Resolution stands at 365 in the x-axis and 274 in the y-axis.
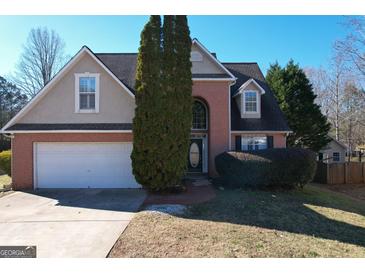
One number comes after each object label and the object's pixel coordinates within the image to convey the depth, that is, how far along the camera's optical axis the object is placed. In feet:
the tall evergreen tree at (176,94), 35.35
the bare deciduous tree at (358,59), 66.69
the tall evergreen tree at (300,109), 69.87
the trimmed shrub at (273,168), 38.22
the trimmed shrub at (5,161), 50.14
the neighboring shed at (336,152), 89.95
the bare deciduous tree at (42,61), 107.73
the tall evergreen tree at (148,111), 35.22
